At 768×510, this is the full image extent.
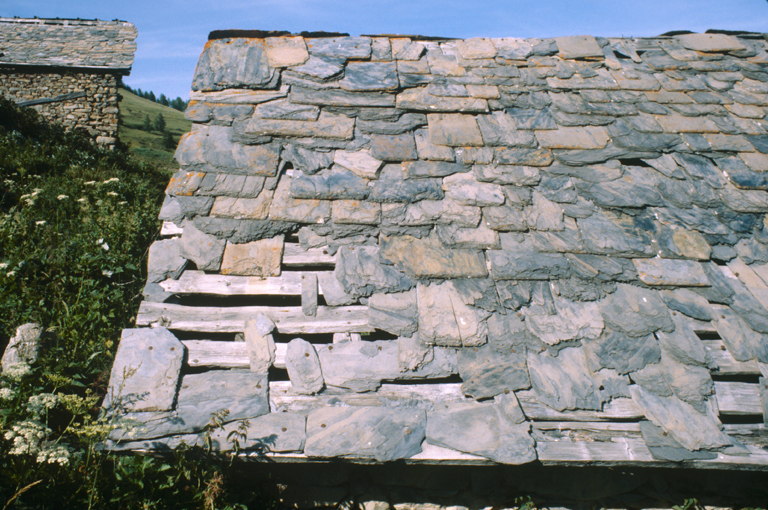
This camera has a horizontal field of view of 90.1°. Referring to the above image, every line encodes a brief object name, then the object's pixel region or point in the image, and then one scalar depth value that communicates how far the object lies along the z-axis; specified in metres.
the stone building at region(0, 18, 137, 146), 13.00
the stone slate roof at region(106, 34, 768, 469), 2.14
